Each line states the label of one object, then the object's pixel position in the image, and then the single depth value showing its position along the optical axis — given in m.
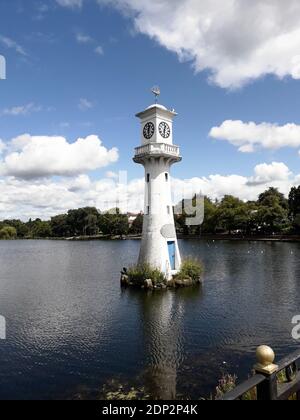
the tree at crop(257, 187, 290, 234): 98.06
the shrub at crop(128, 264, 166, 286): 33.12
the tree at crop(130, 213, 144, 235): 146.12
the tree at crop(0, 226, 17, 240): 183.88
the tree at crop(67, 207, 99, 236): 159.68
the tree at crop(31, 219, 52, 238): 188.55
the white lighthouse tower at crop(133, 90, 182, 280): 33.34
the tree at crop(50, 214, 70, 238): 173.38
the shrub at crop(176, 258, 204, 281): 34.76
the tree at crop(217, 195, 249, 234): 106.91
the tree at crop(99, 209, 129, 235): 144.12
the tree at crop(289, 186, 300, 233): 96.19
